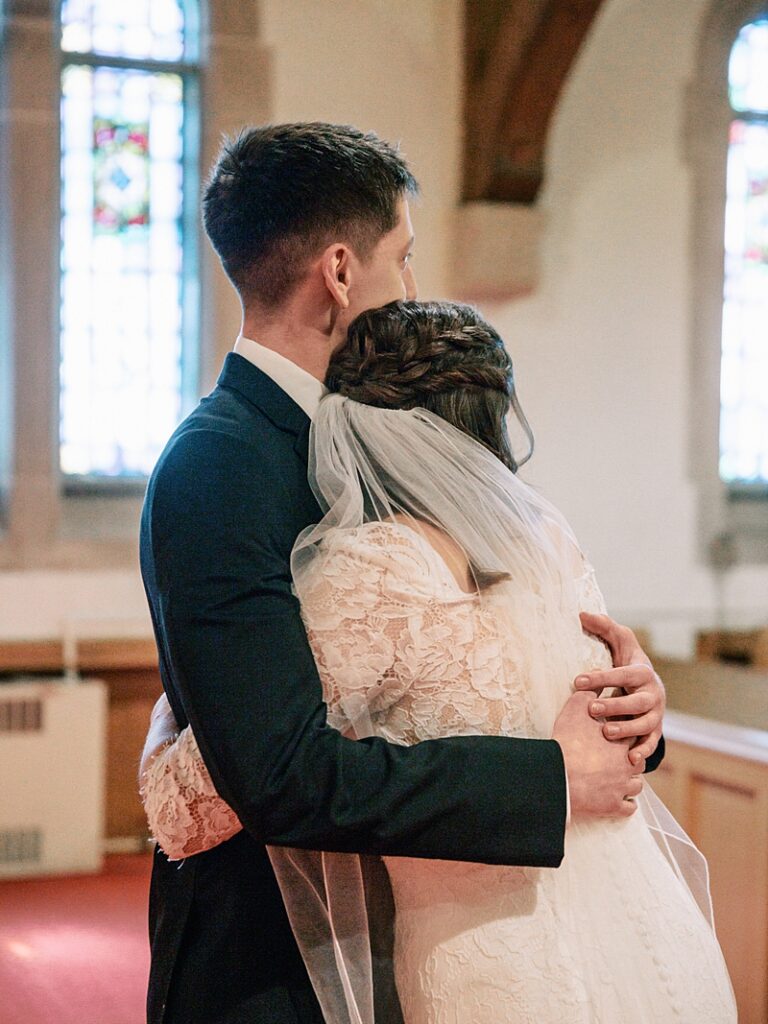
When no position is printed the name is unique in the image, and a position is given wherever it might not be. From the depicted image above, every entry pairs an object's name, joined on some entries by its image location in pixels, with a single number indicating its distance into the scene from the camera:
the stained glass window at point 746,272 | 7.51
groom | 1.32
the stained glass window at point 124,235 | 6.22
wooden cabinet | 3.55
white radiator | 5.54
